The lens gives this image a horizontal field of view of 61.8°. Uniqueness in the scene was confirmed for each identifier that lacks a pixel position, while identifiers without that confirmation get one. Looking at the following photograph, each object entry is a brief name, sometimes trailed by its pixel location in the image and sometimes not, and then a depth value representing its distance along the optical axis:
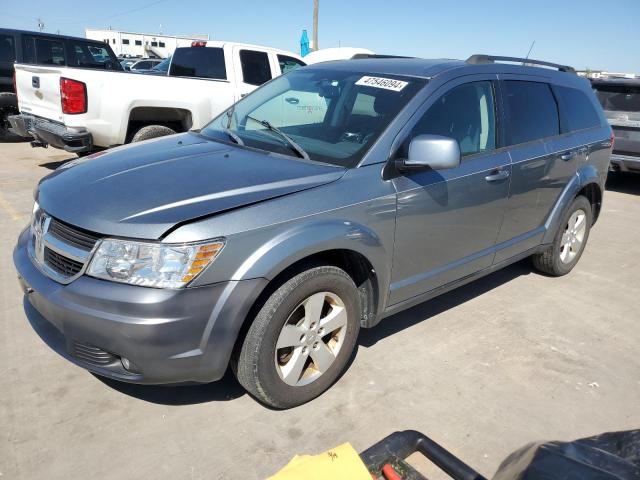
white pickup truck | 6.66
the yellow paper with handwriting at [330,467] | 1.84
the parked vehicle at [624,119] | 8.16
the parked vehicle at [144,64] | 22.10
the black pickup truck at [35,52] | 9.78
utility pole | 23.82
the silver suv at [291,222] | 2.34
